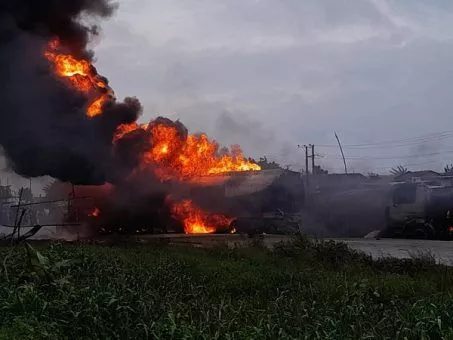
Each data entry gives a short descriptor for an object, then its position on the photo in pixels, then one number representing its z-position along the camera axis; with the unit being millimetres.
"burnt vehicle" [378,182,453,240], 25344
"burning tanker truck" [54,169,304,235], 28000
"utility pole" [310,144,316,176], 62872
